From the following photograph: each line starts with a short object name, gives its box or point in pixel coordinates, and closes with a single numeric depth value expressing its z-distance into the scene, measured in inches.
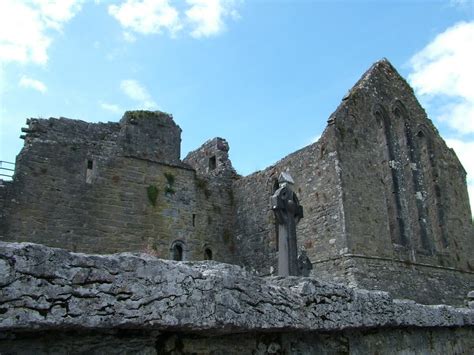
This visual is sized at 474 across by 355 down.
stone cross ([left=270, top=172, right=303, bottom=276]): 236.7
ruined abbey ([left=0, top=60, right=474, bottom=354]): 542.9
